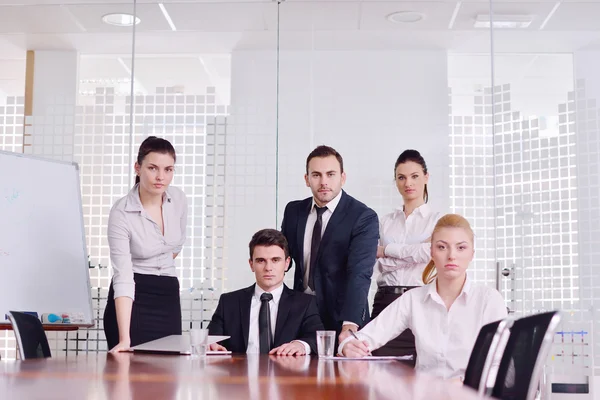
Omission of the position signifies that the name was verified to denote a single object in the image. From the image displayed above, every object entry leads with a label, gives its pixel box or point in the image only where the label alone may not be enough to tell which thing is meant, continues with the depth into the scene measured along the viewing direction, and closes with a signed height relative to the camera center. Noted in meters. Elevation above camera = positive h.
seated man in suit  2.85 -0.26
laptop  2.48 -0.35
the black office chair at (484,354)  1.76 -0.27
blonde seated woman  2.46 -0.23
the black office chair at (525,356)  1.53 -0.24
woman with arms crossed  3.64 +0.02
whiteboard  3.80 +0.01
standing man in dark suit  3.02 +0.00
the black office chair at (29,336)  2.58 -0.34
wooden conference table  1.27 -0.28
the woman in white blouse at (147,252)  3.02 -0.04
